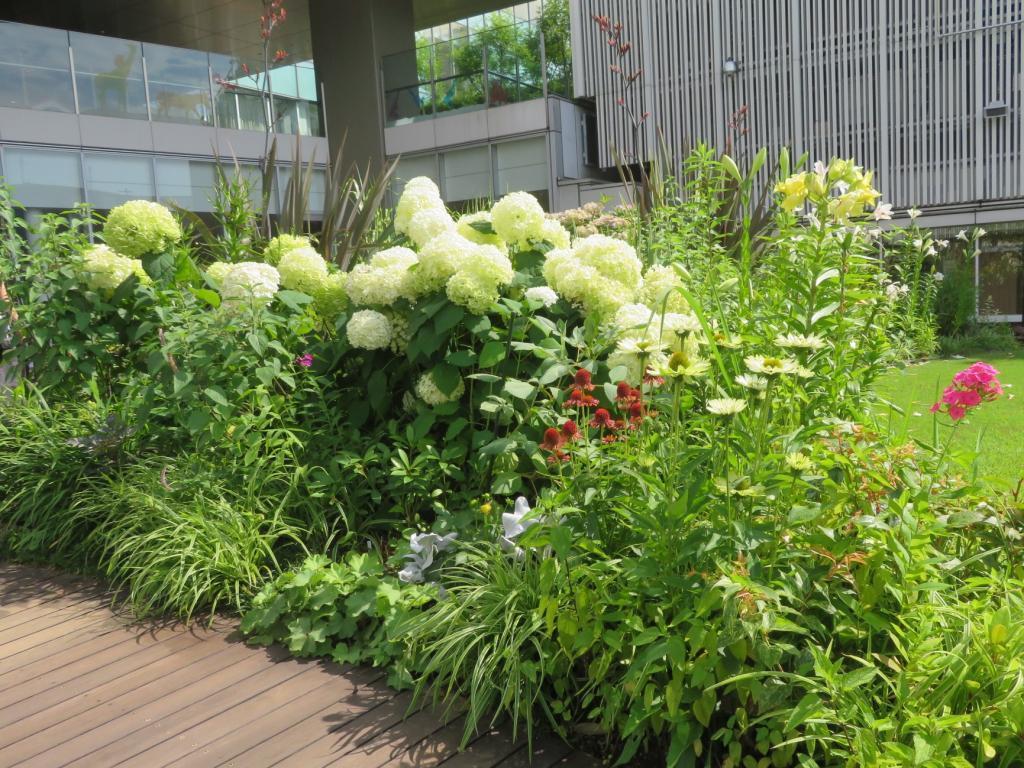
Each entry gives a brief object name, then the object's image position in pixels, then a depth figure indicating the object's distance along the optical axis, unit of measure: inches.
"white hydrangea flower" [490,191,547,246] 125.8
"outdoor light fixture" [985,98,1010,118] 489.7
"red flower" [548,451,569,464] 85.7
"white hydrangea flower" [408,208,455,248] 133.5
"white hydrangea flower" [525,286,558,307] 115.1
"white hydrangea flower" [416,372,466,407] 115.2
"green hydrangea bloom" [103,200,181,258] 146.0
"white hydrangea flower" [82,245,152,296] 144.6
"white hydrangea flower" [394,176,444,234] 141.5
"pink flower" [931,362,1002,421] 88.4
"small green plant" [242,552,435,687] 94.4
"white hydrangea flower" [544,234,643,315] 114.6
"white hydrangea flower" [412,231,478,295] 113.8
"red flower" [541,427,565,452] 82.7
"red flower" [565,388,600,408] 86.8
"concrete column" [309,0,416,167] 589.9
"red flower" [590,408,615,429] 82.8
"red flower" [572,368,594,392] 88.2
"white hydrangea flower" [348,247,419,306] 120.9
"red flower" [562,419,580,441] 83.2
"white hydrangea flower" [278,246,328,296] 138.4
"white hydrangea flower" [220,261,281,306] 127.4
